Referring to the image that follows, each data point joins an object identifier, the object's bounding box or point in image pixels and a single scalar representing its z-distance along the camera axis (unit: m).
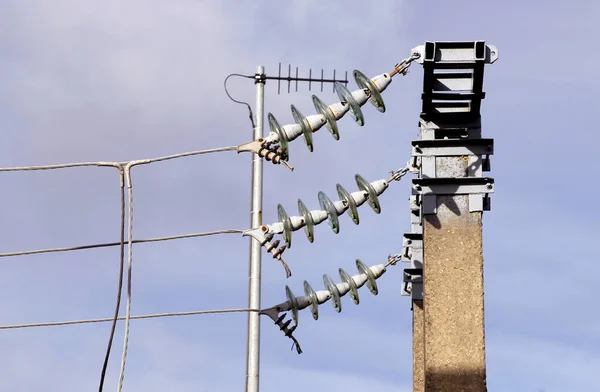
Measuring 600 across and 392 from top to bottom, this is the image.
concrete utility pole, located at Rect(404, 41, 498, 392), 13.48
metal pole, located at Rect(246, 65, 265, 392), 17.55
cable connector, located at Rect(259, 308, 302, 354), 17.69
